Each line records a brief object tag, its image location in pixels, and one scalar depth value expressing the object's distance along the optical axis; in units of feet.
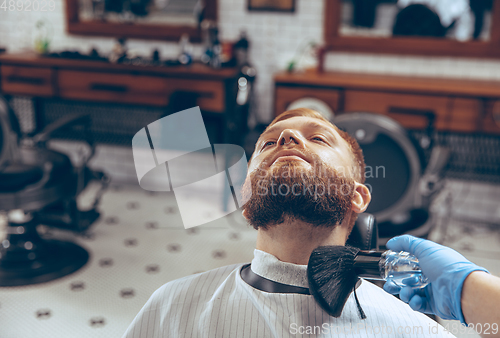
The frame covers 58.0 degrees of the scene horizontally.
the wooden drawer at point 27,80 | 11.15
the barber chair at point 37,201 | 7.69
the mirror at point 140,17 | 11.94
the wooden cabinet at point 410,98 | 9.20
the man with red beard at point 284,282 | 3.51
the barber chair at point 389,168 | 6.16
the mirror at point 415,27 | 10.47
